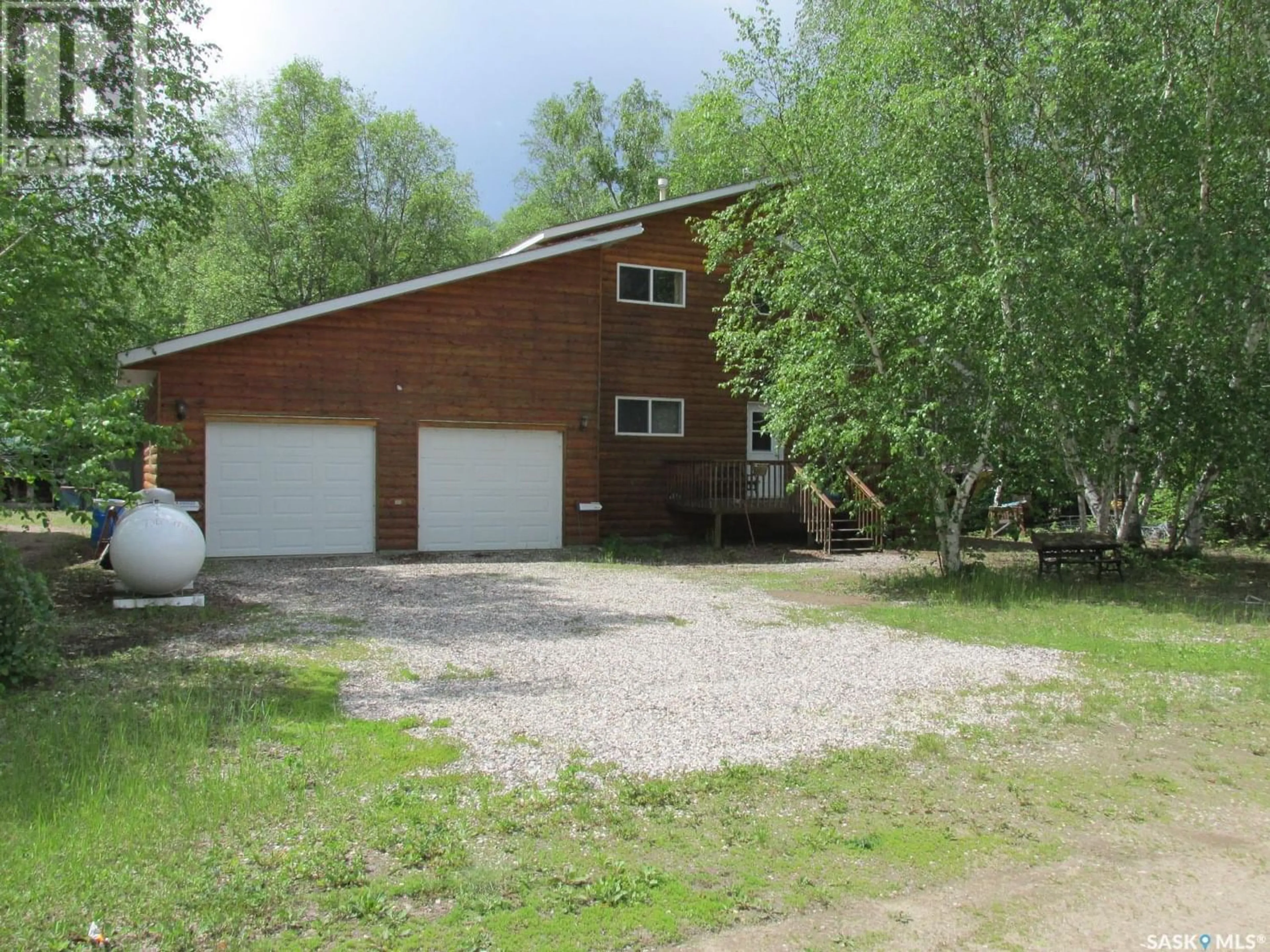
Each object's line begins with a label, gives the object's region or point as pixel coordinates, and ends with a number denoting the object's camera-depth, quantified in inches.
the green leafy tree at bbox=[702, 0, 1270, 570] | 442.0
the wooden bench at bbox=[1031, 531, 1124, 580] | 482.0
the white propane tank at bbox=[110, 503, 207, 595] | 361.7
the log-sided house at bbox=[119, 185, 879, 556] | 540.1
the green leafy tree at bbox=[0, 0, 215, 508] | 249.3
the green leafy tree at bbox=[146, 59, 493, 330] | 1130.7
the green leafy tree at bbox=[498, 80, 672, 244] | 1366.9
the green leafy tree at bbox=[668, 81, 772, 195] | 540.4
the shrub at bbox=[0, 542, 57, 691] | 246.8
